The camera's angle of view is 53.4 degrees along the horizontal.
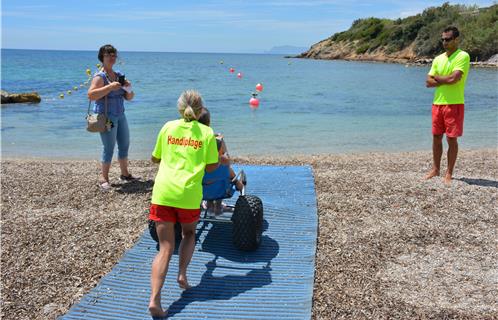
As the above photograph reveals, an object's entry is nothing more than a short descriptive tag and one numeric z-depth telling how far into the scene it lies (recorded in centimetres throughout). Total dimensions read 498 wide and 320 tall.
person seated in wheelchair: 470
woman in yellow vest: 365
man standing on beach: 691
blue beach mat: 378
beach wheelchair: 470
